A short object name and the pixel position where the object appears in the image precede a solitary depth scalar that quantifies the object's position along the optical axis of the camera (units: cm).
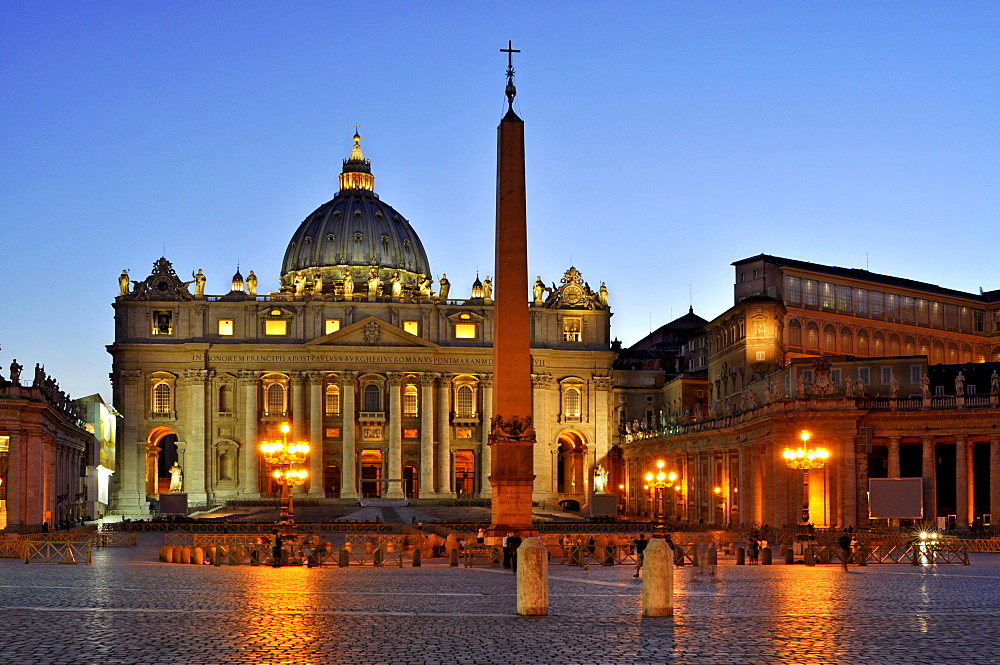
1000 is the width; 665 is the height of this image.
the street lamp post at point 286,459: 4831
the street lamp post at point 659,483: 7331
